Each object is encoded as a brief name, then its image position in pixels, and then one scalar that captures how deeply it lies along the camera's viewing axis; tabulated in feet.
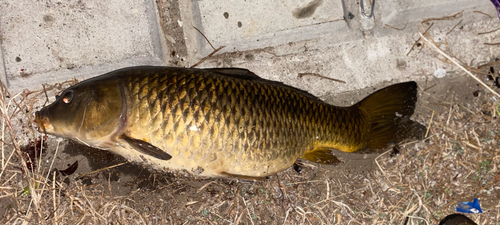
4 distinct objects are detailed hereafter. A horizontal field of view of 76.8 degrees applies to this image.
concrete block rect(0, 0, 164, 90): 7.11
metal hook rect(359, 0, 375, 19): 7.54
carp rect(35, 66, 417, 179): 5.84
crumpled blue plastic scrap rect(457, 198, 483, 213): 7.95
